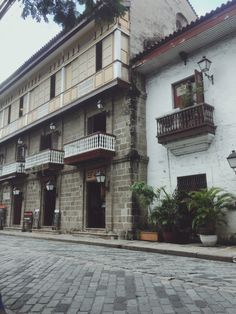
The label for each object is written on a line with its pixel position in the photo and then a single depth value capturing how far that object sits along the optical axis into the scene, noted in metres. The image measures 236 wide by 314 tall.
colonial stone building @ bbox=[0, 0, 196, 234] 14.26
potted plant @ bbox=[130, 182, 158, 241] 12.31
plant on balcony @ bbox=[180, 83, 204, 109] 12.34
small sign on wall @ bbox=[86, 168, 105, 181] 15.22
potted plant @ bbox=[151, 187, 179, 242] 11.67
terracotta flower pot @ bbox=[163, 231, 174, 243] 11.62
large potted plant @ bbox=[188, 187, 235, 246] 10.52
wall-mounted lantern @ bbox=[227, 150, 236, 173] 10.59
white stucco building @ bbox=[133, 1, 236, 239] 11.64
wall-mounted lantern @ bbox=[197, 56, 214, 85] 12.07
